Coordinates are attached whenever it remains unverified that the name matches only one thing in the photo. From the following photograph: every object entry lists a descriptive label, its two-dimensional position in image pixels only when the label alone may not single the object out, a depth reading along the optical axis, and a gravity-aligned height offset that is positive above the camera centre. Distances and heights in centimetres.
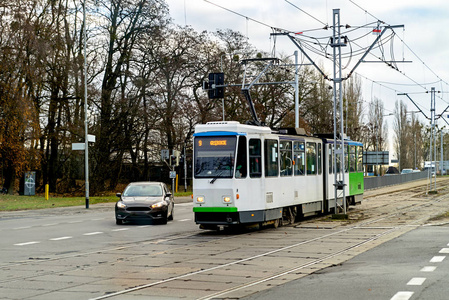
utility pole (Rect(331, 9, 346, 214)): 2469 +425
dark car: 2397 -79
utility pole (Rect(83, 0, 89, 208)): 3682 +176
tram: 1995 +13
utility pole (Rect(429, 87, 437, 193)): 4803 +488
